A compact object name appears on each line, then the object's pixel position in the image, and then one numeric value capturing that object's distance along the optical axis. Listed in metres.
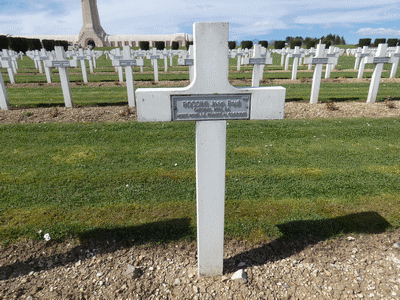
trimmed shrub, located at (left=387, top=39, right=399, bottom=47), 45.26
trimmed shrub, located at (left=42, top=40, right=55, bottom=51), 45.62
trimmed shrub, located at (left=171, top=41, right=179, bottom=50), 49.00
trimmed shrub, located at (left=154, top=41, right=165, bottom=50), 48.28
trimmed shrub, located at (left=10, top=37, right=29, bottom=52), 40.61
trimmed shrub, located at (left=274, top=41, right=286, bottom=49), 55.03
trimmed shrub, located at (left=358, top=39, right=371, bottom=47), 51.26
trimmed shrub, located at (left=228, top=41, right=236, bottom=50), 50.86
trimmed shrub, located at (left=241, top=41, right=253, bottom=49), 56.32
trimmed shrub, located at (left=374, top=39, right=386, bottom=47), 47.36
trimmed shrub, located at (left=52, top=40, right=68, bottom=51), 47.15
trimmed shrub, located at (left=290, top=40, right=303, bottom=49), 48.50
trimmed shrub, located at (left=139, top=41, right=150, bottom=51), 50.86
